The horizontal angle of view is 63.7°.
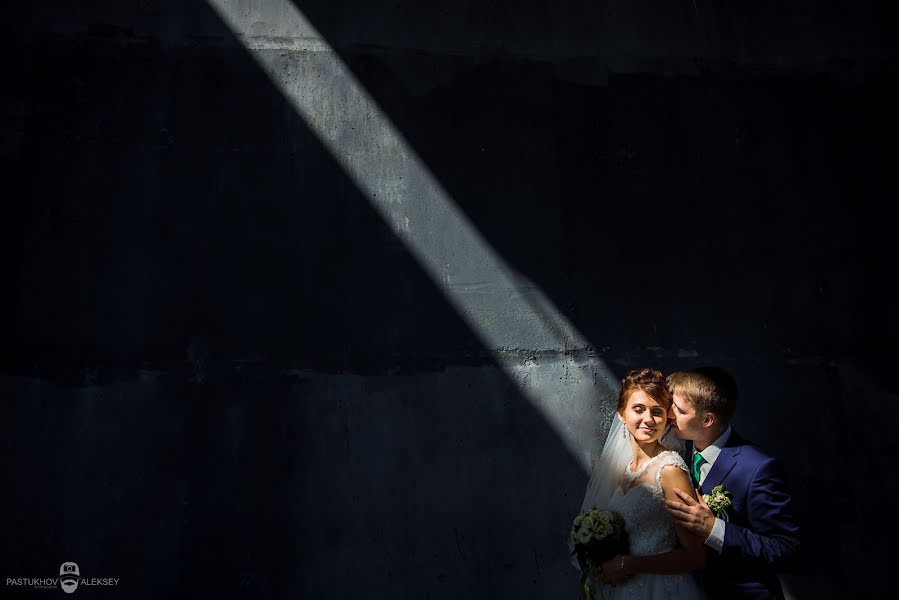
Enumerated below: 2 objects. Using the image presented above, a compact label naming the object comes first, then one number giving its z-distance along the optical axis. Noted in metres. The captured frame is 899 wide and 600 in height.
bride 2.99
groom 2.87
